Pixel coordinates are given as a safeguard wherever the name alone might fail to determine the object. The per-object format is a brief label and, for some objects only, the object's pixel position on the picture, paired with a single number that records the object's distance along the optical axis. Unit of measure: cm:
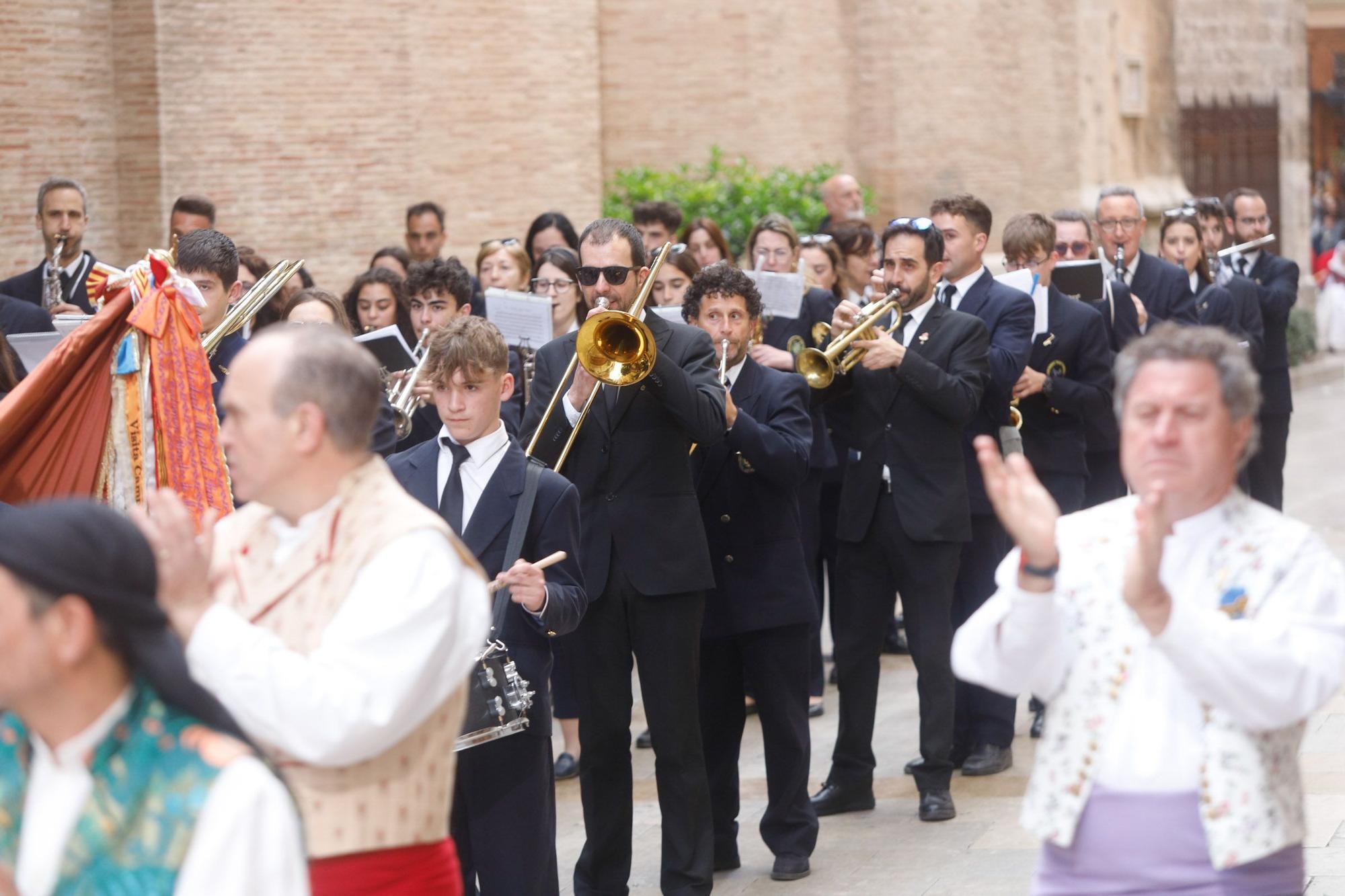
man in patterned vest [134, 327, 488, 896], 556
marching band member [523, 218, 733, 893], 1141
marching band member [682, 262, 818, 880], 1239
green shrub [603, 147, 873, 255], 3353
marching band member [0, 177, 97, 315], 1886
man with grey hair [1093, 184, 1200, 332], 1873
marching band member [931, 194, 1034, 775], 1438
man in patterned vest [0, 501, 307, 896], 495
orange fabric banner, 1045
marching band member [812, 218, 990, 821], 1350
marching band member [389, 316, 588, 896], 947
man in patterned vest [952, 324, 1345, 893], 600
